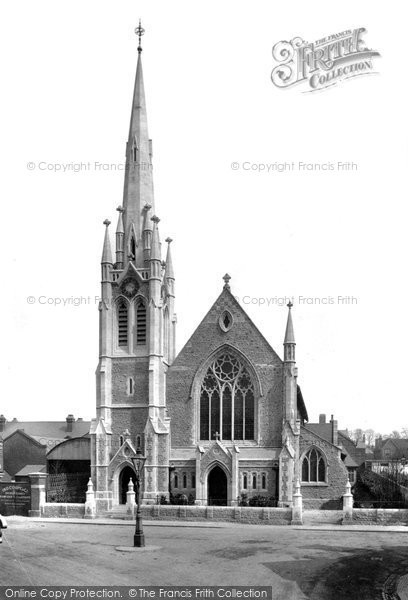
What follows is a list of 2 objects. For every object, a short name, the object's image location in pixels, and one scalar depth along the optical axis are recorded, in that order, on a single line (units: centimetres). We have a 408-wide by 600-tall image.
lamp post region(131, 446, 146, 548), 2464
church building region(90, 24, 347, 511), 4219
